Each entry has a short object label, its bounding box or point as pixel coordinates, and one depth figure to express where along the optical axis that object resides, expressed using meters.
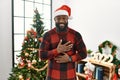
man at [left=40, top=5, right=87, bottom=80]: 1.64
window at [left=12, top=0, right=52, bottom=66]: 3.42
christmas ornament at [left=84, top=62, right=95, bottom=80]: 2.85
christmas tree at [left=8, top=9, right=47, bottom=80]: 2.79
